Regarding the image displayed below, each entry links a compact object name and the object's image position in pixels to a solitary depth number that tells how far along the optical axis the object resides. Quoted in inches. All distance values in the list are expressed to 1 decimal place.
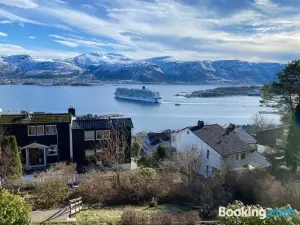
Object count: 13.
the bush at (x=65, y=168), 665.6
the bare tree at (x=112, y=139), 781.2
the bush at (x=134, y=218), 367.7
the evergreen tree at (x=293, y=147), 670.4
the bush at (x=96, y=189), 527.9
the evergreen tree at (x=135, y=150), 1047.2
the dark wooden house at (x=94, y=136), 805.6
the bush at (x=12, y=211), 259.0
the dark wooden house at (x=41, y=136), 771.5
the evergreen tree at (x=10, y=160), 594.7
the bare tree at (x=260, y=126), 1538.2
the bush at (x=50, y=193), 489.7
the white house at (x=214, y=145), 860.9
